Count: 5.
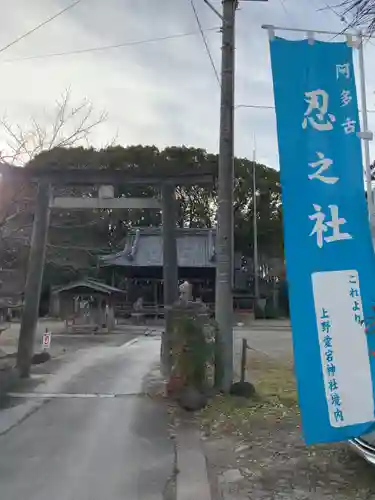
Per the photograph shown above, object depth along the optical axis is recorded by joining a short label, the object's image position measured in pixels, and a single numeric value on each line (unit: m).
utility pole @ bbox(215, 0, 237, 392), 8.34
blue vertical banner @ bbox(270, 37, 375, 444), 4.21
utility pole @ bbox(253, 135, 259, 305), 38.14
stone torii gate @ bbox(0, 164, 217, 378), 10.74
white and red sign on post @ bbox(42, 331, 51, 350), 14.45
